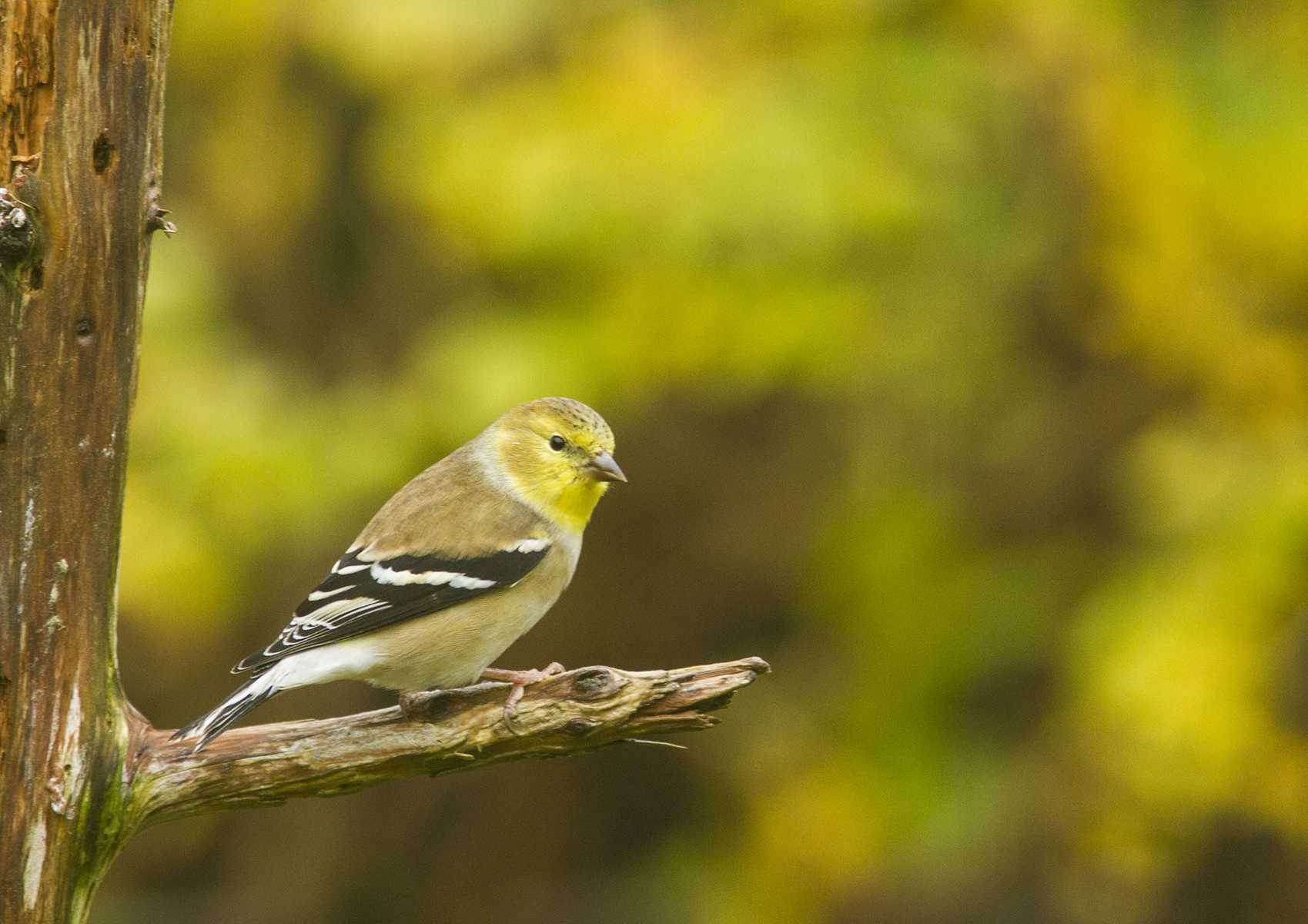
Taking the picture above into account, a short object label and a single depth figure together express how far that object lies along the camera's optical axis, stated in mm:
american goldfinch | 7270
